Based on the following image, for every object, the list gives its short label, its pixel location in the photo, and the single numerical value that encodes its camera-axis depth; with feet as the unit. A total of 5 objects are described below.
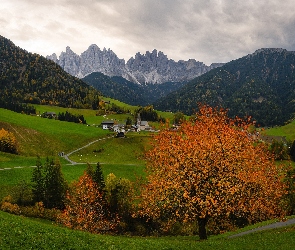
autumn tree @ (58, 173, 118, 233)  187.09
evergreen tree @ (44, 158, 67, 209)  232.32
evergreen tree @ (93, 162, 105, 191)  239.91
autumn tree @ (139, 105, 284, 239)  101.45
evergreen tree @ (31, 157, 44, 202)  232.53
